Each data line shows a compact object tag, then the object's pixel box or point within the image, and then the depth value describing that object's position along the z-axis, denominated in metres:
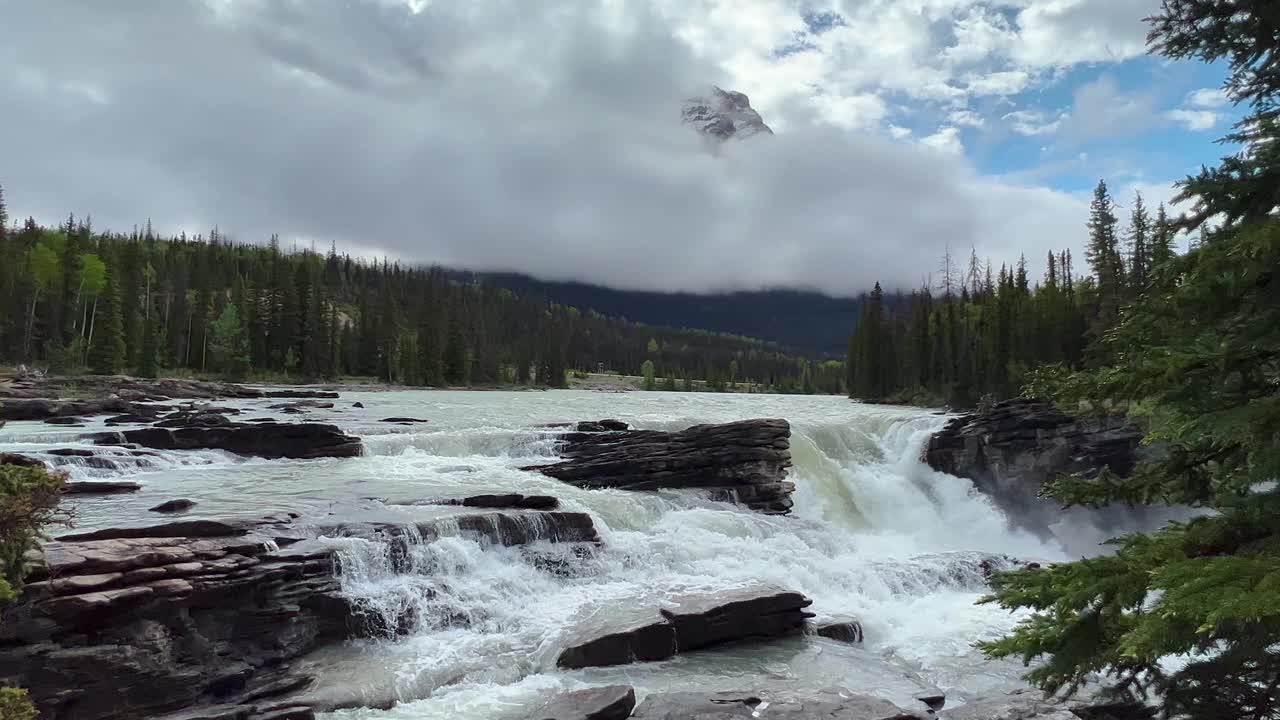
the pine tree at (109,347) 65.62
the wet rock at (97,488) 19.25
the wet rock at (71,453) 23.23
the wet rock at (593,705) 9.95
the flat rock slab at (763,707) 9.88
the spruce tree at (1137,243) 65.90
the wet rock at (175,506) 17.35
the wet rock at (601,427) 34.56
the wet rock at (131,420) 34.11
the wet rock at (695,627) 12.92
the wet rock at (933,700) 11.76
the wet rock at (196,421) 31.09
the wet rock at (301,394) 61.25
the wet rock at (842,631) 15.03
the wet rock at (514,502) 19.08
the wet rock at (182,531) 13.00
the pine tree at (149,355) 70.06
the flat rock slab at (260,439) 28.44
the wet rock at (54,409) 35.31
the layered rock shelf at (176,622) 9.88
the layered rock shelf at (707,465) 26.20
